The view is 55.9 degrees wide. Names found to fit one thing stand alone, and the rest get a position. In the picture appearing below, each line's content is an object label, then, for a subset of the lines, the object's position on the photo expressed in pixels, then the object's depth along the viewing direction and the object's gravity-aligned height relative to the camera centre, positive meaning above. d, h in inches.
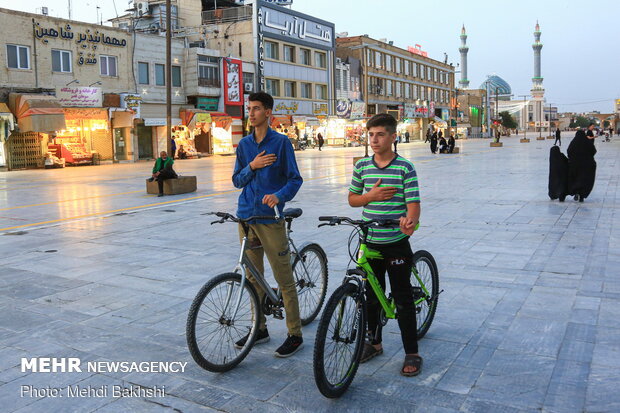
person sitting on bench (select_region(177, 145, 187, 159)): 1473.9 -3.5
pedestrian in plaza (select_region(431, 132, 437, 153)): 1455.7 +9.0
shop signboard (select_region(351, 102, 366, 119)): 2420.0 +160.4
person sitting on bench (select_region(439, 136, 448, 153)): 1452.8 +1.1
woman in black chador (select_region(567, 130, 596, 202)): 465.4 -17.8
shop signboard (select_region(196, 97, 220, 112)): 1578.5 +132.3
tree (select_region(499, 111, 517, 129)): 5679.1 +245.2
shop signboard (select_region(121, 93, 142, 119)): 1320.1 +116.8
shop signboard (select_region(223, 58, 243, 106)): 1657.2 +197.0
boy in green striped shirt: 142.9 -15.5
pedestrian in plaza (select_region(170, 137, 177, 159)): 1344.7 +8.8
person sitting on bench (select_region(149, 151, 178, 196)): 592.4 -19.3
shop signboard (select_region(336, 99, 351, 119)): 2325.1 +158.7
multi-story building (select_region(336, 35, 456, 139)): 2667.3 +341.0
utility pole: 641.4 +92.1
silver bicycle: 146.3 -43.0
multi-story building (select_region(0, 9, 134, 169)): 1100.5 +138.6
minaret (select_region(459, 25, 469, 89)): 7755.9 +988.7
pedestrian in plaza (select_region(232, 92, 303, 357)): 157.1 -10.9
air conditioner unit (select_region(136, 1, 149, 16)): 2006.5 +500.3
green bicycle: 132.4 -41.8
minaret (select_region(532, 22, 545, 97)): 7490.2 +1020.8
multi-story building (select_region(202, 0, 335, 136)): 1854.1 +332.1
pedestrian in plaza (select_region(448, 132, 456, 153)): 1446.9 +3.1
